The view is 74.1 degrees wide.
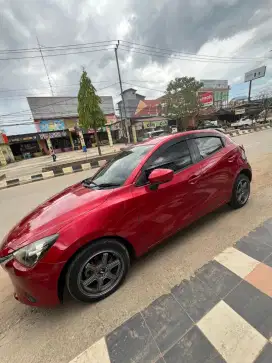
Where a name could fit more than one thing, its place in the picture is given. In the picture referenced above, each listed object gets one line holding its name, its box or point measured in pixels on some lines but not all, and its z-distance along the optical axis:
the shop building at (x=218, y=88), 46.12
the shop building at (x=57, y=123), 28.56
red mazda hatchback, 1.58
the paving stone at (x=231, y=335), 1.26
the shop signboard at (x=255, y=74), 37.49
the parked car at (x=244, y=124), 26.90
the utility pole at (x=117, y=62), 16.11
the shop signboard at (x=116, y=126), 31.98
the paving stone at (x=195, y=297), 1.60
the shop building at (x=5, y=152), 25.52
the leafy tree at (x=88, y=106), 12.00
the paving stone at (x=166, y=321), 1.42
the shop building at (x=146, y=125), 28.05
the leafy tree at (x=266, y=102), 29.95
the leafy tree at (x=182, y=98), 25.33
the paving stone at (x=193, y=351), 1.26
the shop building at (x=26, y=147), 28.20
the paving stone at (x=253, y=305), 1.41
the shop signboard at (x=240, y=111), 30.60
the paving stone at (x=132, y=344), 1.35
